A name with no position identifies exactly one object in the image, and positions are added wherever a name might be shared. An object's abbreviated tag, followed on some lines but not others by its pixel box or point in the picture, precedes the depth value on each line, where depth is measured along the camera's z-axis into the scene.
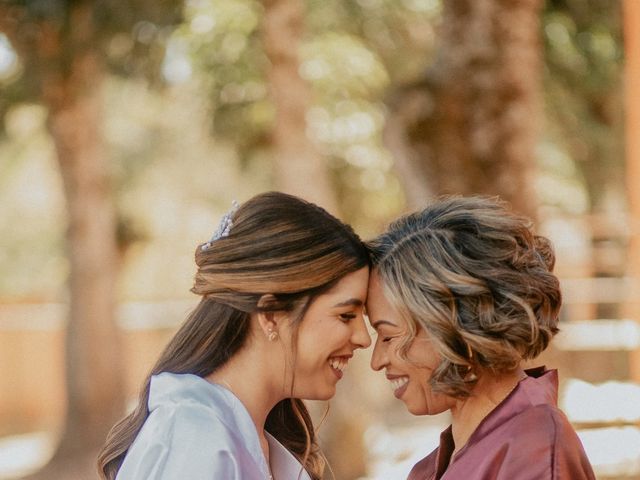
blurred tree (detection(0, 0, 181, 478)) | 11.96
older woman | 2.51
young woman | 2.76
